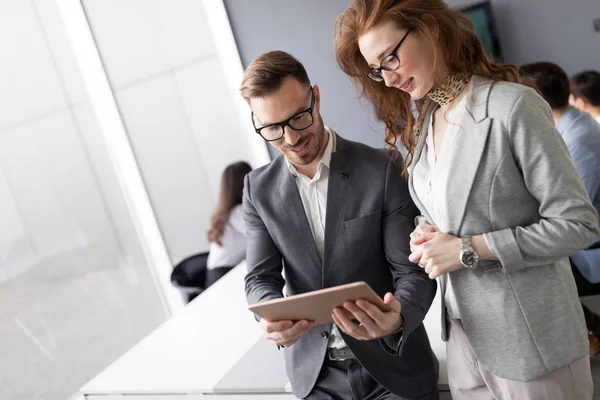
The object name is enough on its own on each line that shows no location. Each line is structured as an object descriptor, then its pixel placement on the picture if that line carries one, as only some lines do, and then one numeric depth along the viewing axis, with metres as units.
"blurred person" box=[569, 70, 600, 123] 3.69
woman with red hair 1.36
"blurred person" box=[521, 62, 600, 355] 2.60
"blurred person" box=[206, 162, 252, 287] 4.12
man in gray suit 1.81
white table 2.42
